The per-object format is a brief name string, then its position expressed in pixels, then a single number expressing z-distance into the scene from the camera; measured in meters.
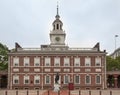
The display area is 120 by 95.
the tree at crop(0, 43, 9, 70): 31.79
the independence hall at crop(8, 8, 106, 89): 28.50
